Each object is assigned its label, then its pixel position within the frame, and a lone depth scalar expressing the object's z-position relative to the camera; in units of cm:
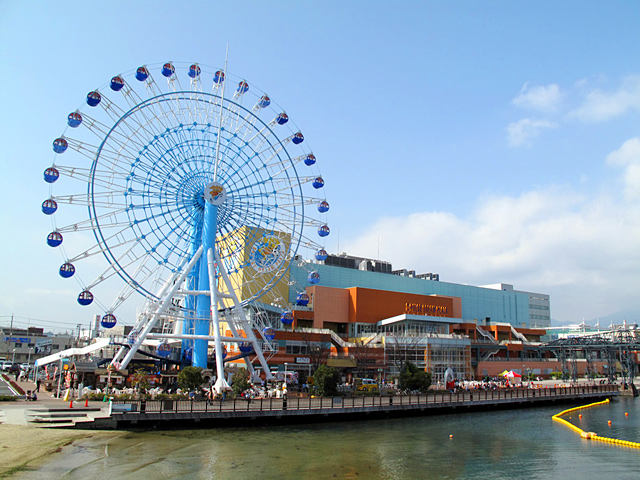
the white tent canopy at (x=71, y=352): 5955
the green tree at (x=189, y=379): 4516
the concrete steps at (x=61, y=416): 3479
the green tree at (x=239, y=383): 4559
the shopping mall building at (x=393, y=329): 8012
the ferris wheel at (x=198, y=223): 4753
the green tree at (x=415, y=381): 5628
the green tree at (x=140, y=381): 4516
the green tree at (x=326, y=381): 4819
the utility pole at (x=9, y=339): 13446
